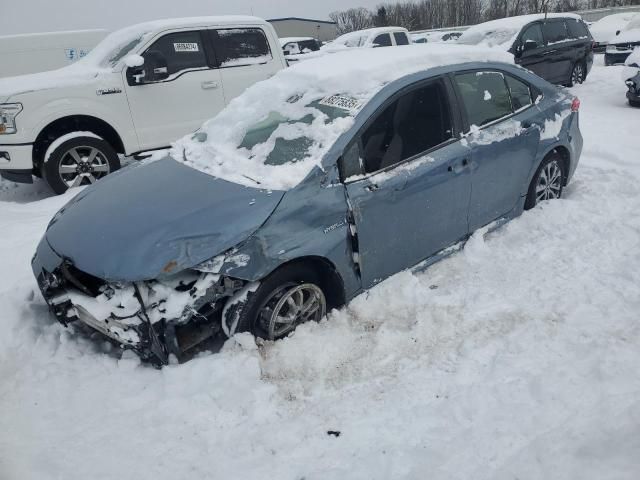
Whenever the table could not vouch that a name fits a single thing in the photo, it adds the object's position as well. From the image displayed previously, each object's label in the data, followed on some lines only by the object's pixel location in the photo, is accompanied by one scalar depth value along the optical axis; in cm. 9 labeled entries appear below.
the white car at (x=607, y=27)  1866
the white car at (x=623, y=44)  1324
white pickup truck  543
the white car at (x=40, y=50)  1014
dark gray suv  995
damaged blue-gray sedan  252
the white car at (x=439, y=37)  2760
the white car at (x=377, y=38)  1398
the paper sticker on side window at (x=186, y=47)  623
